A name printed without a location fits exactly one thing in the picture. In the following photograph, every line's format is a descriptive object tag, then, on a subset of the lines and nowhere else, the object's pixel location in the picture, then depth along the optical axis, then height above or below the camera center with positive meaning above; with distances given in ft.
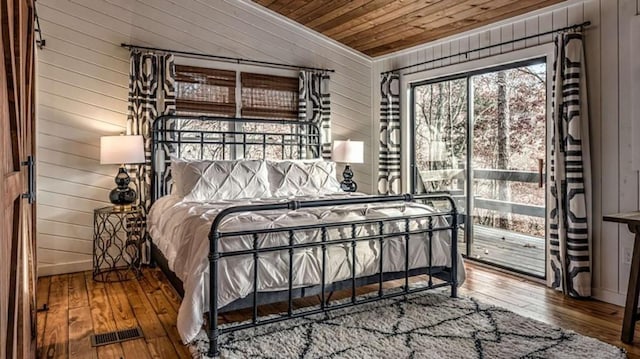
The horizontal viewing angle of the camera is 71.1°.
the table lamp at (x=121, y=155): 12.93 +0.60
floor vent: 8.91 -3.28
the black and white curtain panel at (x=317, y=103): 17.52 +2.82
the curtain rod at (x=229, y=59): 14.61 +4.17
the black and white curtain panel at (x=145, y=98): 14.28 +2.50
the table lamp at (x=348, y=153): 17.21 +0.80
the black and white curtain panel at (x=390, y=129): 18.12 +1.80
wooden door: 3.38 -0.10
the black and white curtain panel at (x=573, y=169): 11.63 +0.08
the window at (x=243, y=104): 15.55 +2.60
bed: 8.43 -1.31
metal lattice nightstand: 14.21 -2.15
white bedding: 8.26 -1.66
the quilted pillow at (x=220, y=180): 12.75 -0.14
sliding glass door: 13.67 +0.58
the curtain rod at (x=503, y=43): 11.73 +4.05
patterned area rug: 8.24 -3.27
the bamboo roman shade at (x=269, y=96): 16.65 +3.00
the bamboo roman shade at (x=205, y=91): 15.42 +2.99
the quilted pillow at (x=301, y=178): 14.19 -0.13
